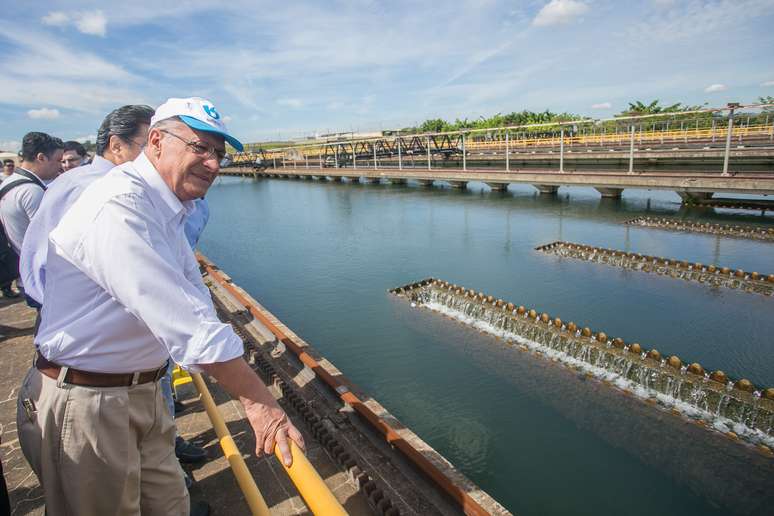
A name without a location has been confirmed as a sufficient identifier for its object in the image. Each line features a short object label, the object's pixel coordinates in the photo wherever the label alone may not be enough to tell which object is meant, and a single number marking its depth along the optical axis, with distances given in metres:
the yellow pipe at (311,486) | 1.14
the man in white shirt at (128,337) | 1.10
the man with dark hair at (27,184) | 3.29
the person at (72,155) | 3.68
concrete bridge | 11.89
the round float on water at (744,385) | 4.55
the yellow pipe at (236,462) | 1.52
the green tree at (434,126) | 52.75
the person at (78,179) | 1.89
